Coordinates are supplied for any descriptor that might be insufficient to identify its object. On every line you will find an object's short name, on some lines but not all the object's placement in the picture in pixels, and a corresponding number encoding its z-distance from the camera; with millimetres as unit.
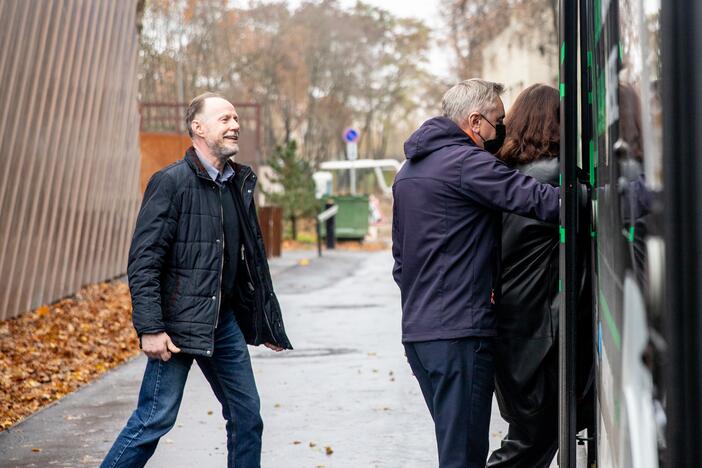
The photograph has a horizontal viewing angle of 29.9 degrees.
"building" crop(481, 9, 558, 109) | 35688
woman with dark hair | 4727
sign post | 35000
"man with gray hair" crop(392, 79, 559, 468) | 4406
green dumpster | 34250
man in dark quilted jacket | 5078
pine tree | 35812
